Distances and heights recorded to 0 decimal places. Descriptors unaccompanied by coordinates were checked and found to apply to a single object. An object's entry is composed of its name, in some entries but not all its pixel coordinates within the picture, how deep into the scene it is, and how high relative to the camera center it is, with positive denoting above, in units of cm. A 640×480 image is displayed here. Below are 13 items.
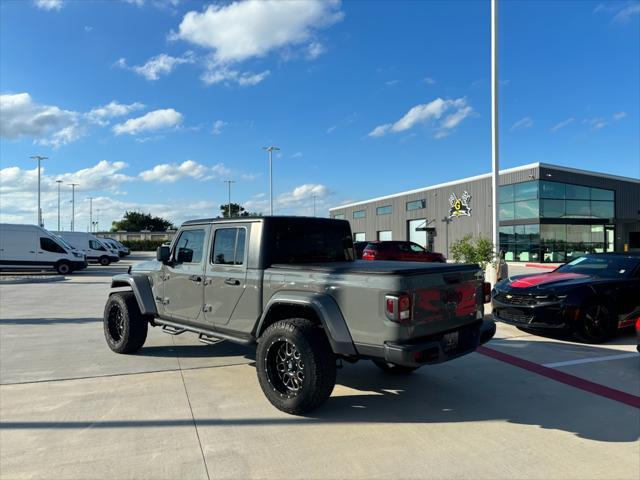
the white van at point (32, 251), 2097 -13
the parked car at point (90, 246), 3070 +17
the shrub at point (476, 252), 1277 -7
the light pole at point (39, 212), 5297 +421
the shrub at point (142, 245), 7412 +59
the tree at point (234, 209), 9584 +908
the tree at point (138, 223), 11594 +667
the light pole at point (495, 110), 1374 +430
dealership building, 3175 +292
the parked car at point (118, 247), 3994 +13
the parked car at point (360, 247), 2472 +13
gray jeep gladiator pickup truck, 374 -50
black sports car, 694 -82
